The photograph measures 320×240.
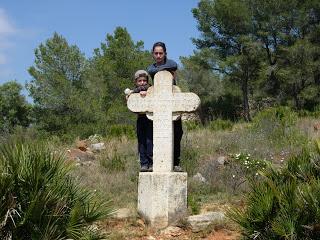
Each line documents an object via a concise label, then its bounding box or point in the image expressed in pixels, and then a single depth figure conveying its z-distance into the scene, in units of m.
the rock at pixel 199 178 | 8.53
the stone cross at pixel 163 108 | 7.04
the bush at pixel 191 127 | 16.97
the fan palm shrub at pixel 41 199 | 4.47
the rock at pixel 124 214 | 7.13
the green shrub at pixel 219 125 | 16.81
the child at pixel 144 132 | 7.41
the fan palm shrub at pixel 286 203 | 4.86
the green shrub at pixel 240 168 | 8.23
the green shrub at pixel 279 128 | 11.99
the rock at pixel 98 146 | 13.43
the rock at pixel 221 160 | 9.53
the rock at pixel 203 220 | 6.68
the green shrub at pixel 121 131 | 15.77
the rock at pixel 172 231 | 6.64
